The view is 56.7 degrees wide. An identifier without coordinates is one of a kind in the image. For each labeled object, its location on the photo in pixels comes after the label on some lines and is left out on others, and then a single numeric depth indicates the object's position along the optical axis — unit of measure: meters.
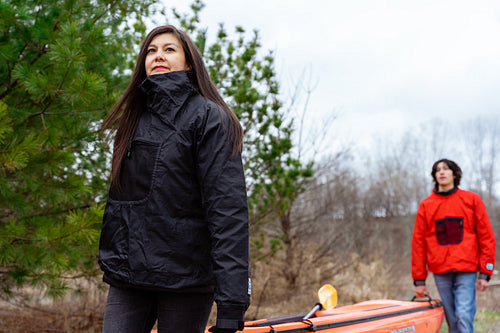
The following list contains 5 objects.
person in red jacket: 4.28
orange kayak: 3.31
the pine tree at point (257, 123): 5.65
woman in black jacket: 1.68
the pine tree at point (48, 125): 3.05
